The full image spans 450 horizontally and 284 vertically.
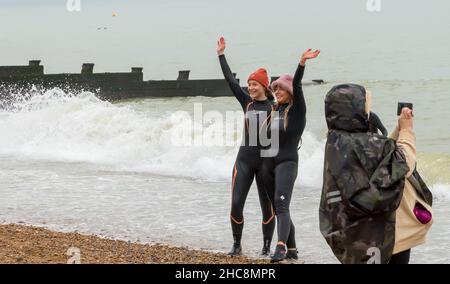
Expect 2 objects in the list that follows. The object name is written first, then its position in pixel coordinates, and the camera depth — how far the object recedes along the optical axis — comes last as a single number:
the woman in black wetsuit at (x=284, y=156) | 18.17
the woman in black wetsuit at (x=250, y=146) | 18.80
